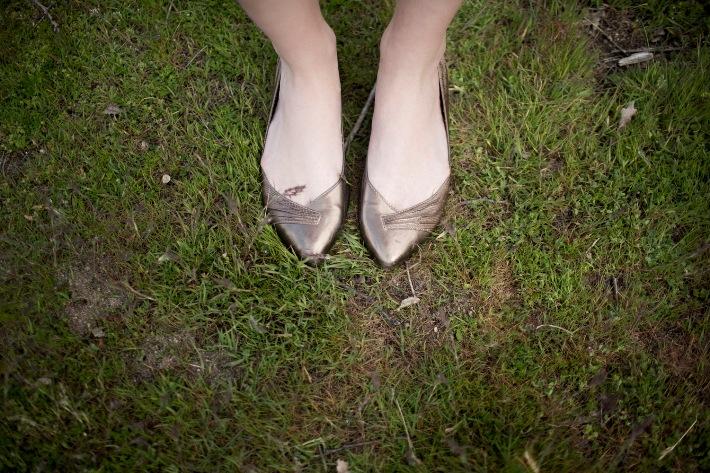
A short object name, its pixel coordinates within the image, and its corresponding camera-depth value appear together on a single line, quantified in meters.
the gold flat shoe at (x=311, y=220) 0.76
